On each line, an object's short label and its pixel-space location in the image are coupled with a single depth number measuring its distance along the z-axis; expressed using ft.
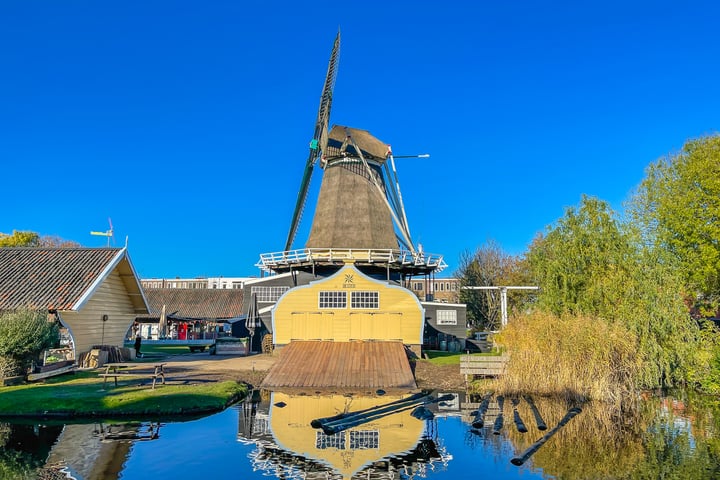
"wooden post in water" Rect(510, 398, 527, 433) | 39.24
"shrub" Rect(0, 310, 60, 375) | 55.26
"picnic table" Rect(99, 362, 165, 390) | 54.34
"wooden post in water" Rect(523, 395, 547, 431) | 40.28
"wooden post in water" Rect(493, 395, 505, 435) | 40.52
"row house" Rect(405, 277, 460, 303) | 271.28
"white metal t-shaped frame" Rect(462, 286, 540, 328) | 113.15
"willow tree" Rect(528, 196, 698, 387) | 60.39
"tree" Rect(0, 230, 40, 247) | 162.20
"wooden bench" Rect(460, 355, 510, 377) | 63.05
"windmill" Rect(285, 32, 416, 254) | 104.53
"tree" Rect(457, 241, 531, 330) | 150.20
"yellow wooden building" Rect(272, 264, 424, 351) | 84.23
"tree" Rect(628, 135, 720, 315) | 86.84
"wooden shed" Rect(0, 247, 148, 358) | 66.85
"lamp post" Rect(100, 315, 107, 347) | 76.13
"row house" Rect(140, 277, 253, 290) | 293.23
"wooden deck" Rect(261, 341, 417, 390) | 63.26
